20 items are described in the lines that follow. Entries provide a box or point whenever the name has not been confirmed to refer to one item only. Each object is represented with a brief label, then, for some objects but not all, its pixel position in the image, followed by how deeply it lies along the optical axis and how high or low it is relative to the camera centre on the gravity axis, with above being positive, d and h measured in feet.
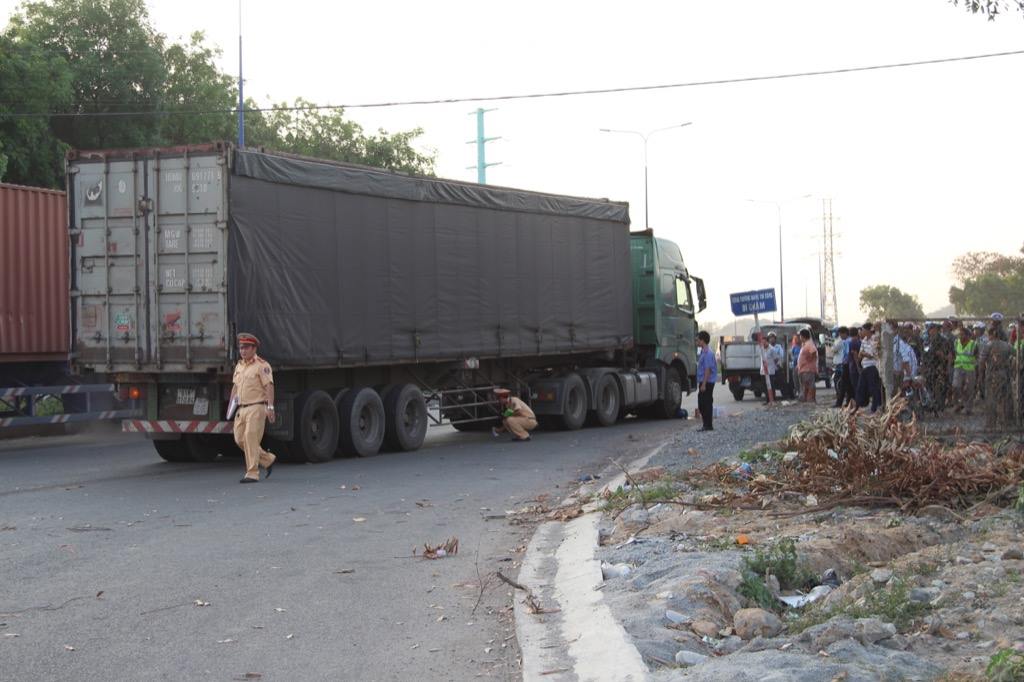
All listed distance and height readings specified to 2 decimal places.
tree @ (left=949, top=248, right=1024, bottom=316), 285.70 +14.83
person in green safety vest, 52.24 -0.88
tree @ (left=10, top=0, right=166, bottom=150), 99.66 +24.65
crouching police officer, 66.23 -3.18
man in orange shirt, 89.92 -0.93
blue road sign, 151.94 +6.53
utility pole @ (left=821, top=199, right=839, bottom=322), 303.68 +18.44
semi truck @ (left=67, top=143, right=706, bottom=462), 49.29 +3.15
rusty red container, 62.08 +4.73
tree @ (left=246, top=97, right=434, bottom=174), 135.33 +24.62
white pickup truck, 110.96 -1.30
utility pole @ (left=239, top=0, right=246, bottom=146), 96.22 +19.35
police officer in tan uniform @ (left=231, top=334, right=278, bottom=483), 44.93 -1.40
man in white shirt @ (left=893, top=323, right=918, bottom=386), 57.57 -0.58
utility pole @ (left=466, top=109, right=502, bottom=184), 150.41 +26.29
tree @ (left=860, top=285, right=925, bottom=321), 433.07 +17.75
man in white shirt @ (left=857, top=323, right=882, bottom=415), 66.54 -1.25
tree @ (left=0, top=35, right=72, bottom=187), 88.07 +19.11
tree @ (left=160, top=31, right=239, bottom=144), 105.70 +23.42
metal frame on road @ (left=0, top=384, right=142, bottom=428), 61.67 -1.96
